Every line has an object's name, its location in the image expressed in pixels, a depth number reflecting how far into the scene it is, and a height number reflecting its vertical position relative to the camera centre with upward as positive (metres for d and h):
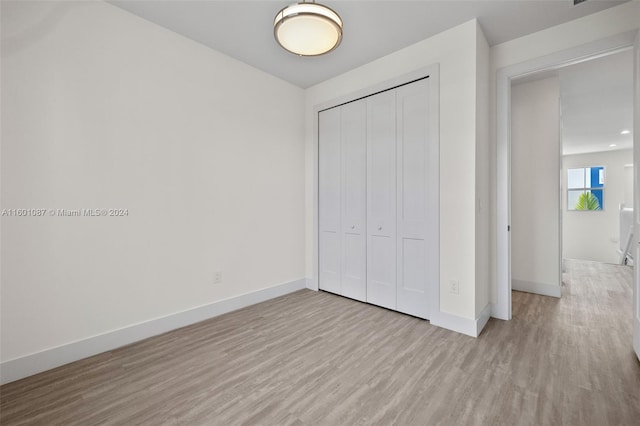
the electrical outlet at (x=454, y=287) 2.56 -0.71
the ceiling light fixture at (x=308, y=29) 1.74 +1.22
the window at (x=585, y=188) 7.79 +0.61
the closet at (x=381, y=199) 2.81 +0.13
